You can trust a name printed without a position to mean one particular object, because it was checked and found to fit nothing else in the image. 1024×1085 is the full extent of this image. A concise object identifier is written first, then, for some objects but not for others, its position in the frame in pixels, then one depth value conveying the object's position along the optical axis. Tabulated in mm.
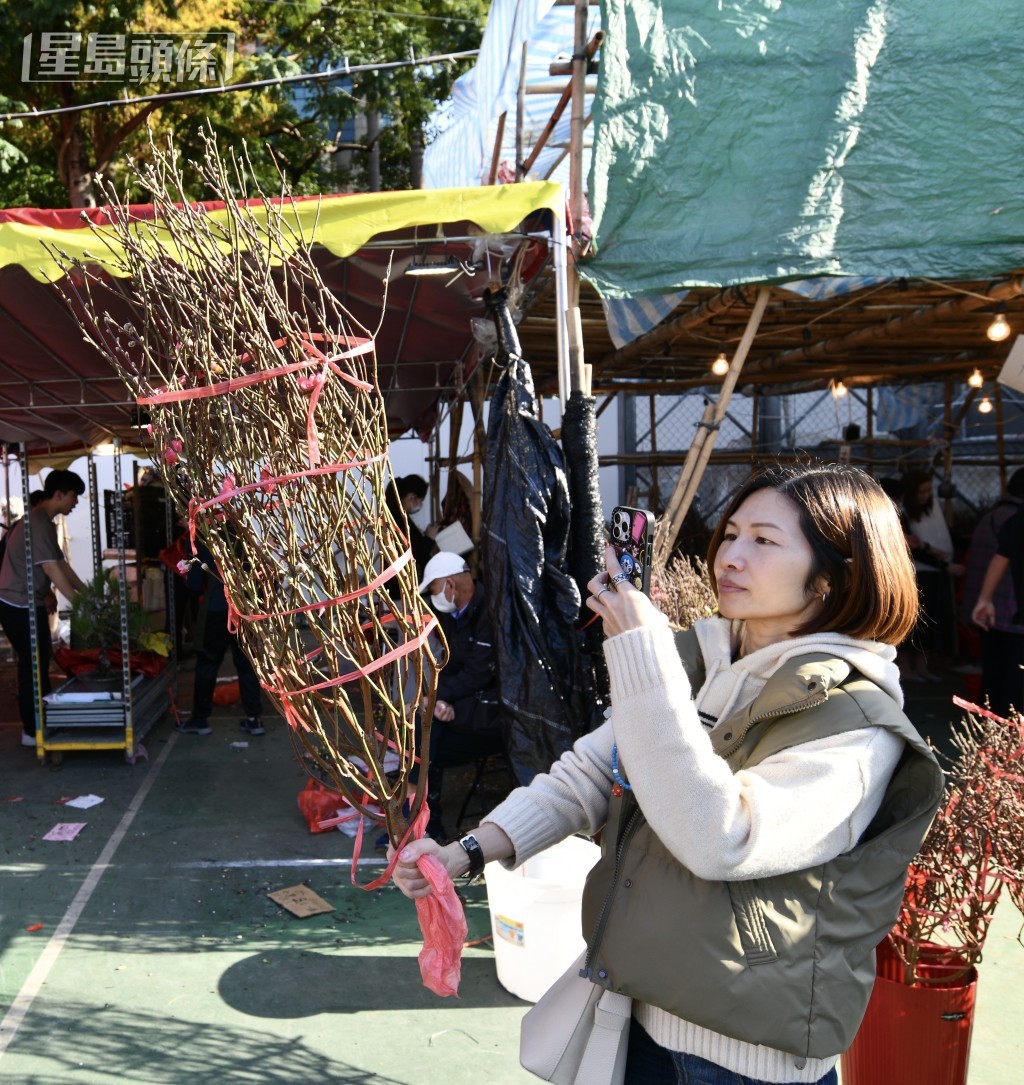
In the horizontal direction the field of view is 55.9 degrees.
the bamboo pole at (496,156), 6539
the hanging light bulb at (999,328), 5188
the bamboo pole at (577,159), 4180
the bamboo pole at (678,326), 4762
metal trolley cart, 5727
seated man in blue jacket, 4359
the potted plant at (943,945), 2307
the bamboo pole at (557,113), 4234
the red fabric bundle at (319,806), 4773
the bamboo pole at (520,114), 5367
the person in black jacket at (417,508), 7859
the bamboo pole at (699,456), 4520
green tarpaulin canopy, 4180
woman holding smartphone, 1286
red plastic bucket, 2305
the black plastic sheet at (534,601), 3809
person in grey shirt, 6051
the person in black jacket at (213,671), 6473
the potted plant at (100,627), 6430
